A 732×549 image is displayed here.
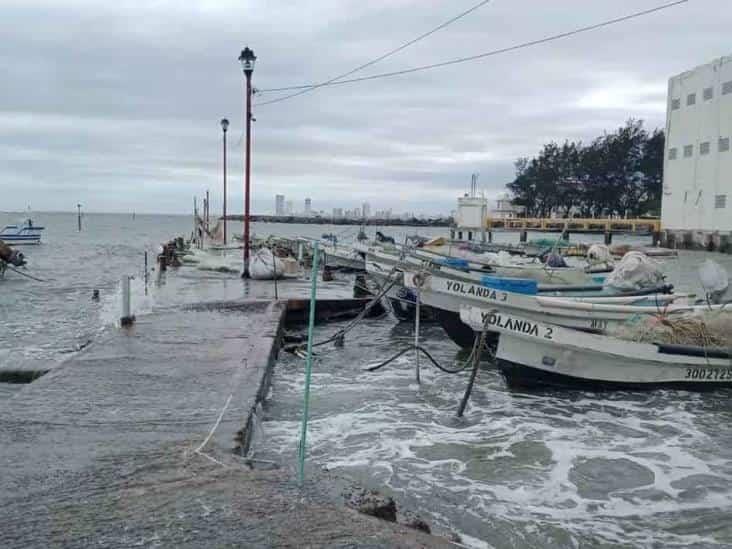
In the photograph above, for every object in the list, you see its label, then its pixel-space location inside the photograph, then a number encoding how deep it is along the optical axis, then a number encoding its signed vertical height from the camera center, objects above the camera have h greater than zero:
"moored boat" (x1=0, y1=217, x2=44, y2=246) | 54.12 -2.45
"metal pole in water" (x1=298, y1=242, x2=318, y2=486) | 4.76 -1.18
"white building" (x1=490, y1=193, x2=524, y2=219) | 89.54 +1.49
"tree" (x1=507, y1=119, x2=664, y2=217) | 86.44 +5.90
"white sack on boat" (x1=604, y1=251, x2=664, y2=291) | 13.64 -1.03
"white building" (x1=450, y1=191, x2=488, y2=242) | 46.31 +0.20
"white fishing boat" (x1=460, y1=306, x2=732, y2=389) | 9.71 -1.96
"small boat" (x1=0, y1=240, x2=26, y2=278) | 27.03 -2.17
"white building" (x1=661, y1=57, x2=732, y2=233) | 48.63 +5.61
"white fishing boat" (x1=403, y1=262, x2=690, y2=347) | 11.63 -1.41
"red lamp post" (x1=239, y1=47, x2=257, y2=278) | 17.06 +2.23
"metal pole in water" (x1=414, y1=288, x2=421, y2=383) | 10.23 -1.89
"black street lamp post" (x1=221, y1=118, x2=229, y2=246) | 29.92 +3.74
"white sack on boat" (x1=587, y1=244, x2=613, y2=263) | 21.89 -1.02
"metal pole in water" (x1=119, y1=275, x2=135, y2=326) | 10.95 -1.59
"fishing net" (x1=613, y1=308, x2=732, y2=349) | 10.28 -1.59
